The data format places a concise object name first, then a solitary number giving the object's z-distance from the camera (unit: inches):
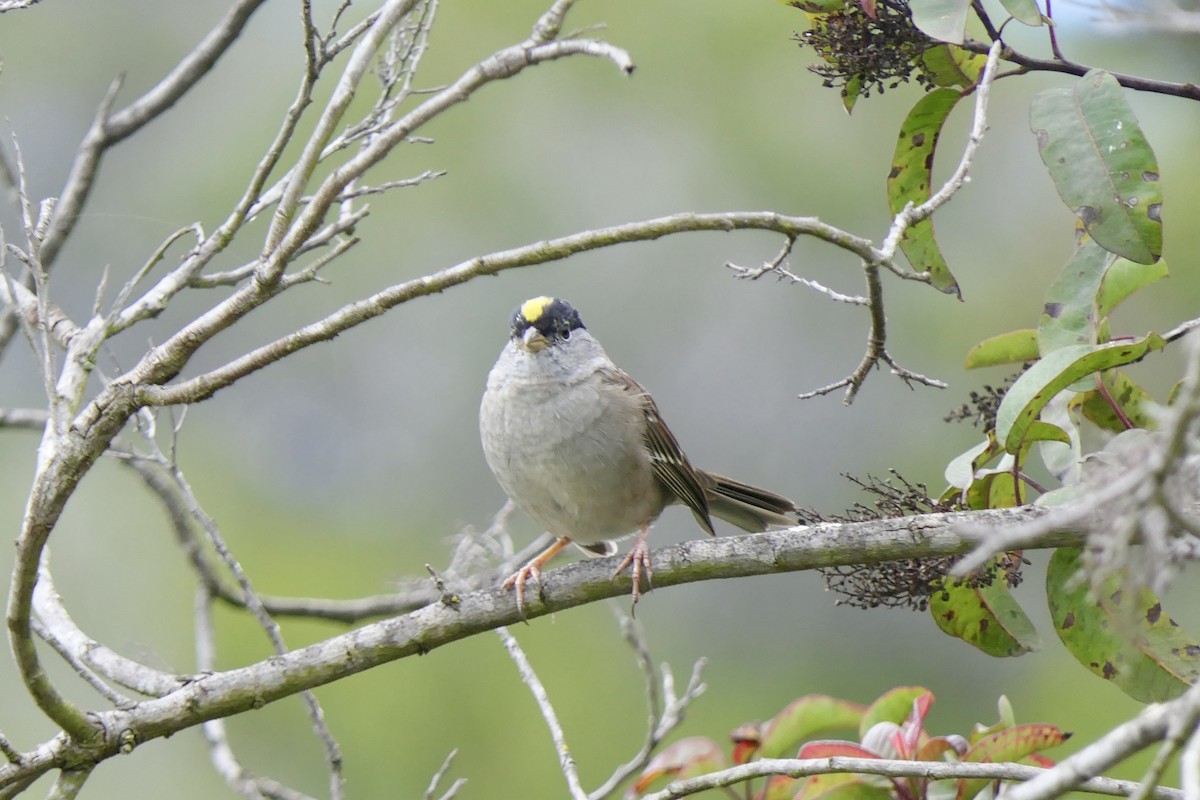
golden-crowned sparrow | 318.7
